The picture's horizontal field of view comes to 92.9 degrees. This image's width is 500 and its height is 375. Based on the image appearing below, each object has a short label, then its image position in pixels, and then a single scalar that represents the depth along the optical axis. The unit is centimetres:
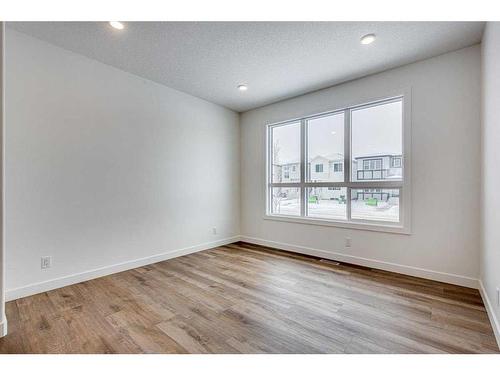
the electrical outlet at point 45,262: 250
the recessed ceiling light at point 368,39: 240
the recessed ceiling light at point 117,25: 221
